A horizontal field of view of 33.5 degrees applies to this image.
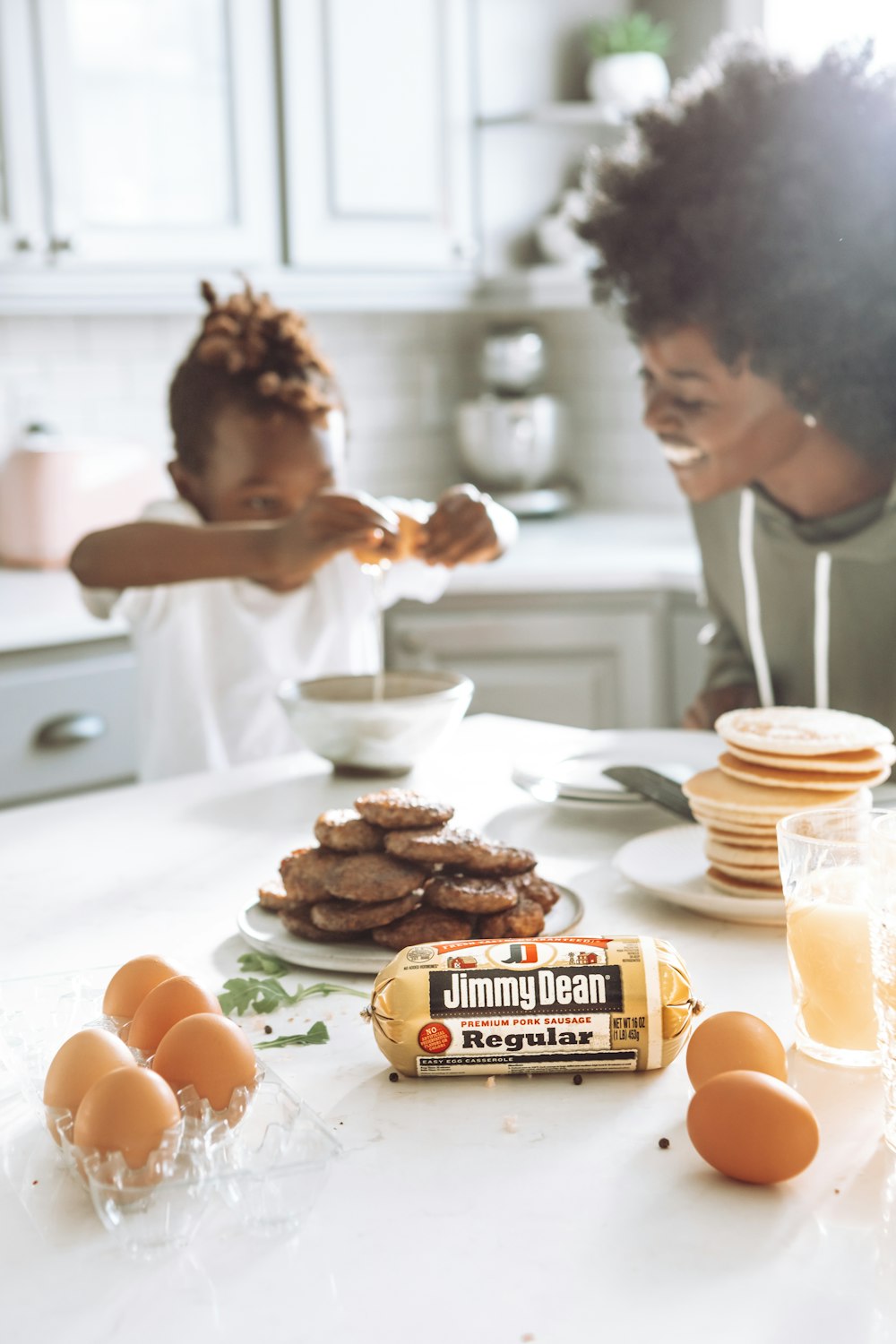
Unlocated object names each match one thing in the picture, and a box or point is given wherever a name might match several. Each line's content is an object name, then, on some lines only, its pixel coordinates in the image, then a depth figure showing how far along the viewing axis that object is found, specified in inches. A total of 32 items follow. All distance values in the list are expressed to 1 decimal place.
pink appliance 122.2
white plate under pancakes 44.9
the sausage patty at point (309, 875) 42.2
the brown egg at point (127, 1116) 28.4
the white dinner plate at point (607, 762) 58.0
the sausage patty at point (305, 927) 42.4
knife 54.2
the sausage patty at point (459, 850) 40.9
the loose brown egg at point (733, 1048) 32.8
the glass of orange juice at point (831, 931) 35.9
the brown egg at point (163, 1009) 33.4
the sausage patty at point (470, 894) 40.4
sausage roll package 34.4
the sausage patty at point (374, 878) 40.7
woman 73.5
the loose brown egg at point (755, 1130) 29.6
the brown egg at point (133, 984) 35.6
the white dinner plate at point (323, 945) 41.2
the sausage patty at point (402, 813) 42.1
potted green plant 138.6
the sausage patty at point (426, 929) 40.6
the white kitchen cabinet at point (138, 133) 111.1
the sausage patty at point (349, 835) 42.4
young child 72.6
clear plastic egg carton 28.1
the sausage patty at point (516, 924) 40.6
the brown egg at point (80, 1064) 30.9
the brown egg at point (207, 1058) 30.9
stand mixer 146.5
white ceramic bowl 60.7
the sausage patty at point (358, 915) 41.1
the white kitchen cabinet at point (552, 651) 121.9
